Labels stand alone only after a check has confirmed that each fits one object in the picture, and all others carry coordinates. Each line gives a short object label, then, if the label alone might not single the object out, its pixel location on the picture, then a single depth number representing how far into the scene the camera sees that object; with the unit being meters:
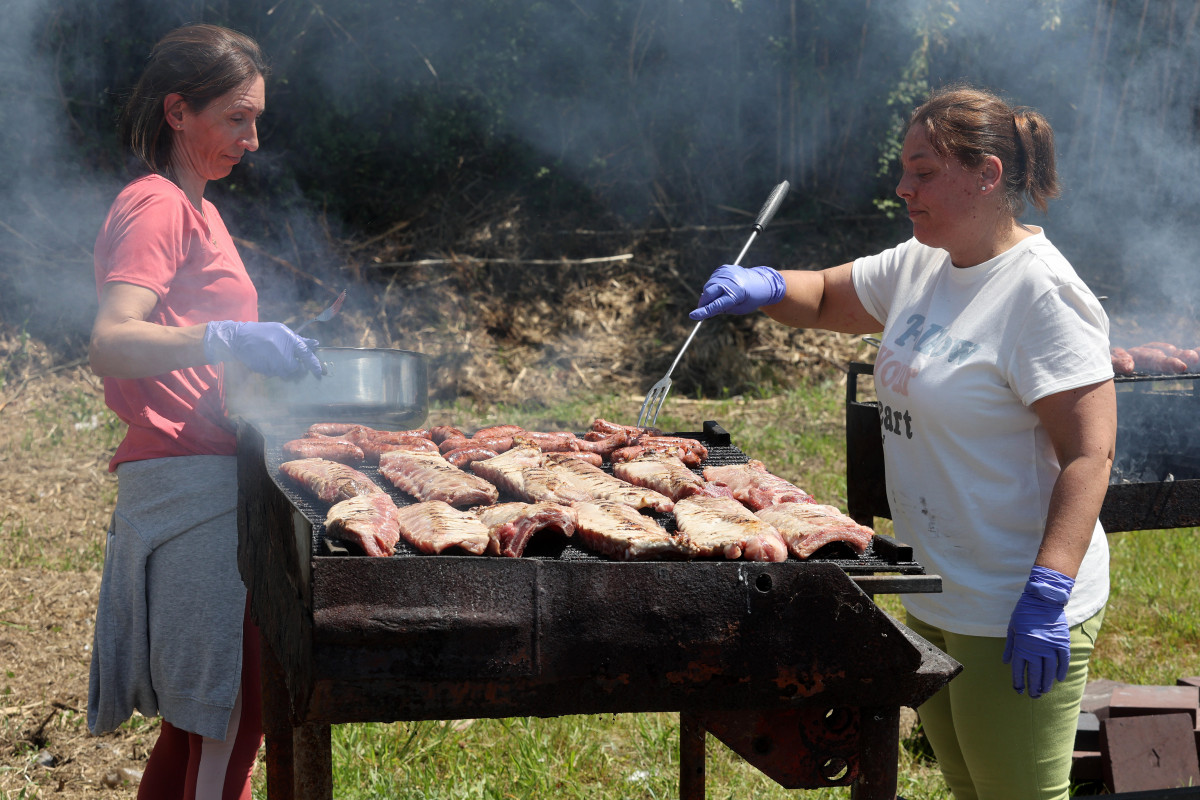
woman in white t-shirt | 2.34
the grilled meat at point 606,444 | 3.28
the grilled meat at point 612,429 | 3.37
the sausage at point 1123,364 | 4.27
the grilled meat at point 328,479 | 2.43
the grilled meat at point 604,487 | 2.50
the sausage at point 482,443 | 3.23
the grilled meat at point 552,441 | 3.32
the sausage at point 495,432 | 3.39
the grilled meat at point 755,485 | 2.61
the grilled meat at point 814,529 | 2.15
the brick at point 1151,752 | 3.65
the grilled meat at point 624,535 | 2.00
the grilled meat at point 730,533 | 2.01
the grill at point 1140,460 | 3.56
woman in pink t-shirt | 2.71
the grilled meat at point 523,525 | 2.08
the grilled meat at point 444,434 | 3.42
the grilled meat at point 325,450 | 2.90
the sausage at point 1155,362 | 4.45
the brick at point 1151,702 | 3.83
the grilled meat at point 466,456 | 3.02
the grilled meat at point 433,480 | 2.49
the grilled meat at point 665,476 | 2.63
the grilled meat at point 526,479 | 2.54
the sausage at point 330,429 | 3.23
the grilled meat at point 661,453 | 3.08
